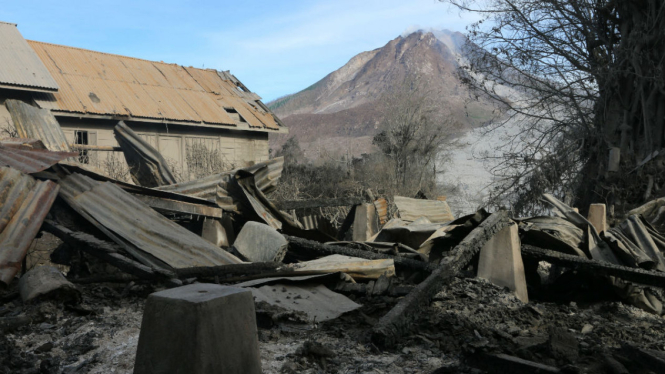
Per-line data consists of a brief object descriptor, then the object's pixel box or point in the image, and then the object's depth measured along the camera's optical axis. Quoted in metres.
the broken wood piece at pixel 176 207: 6.50
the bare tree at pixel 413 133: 30.08
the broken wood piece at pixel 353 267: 5.12
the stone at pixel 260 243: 5.99
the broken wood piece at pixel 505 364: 2.56
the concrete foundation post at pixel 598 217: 6.68
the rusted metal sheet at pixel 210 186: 7.66
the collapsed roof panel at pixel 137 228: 5.16
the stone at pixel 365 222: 8.97
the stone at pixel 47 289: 4.02
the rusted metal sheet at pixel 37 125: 9.00
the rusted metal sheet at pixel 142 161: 9.24
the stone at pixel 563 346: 2.94
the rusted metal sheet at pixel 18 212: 4.62
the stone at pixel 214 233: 6.98
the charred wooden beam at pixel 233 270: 4.88
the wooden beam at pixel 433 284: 3.33
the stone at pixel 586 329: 4.10
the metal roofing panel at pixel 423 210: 8.90
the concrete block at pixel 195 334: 2.36
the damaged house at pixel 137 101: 15.00
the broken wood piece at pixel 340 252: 5.38
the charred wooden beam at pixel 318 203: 8.79
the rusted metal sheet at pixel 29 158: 5.82
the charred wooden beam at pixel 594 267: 4.80
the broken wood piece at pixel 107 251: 4.61
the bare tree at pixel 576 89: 11.57
